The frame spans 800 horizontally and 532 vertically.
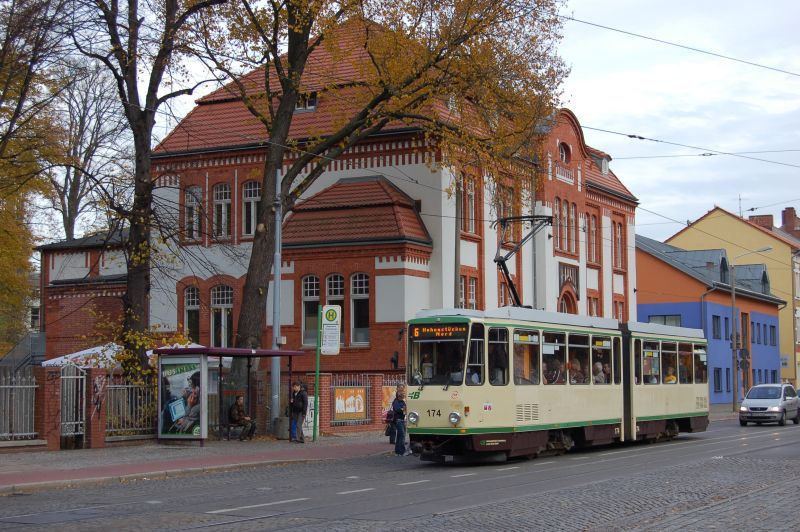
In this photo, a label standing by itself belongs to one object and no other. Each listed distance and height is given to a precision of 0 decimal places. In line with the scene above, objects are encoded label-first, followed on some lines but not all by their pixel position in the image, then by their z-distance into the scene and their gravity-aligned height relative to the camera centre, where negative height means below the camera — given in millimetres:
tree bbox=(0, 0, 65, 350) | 26094 +7025
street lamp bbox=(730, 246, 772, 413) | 54347 +456
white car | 42125 -2504
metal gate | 25203 -1307
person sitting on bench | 28922 -2019
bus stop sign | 28156 +348
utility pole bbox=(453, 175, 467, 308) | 31255 +2317
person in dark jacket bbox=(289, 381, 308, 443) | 28969 -1842
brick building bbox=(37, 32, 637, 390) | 39344 +4180
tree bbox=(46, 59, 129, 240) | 28734 +7330
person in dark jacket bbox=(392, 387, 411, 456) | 25605 -1904
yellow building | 82188 +7073
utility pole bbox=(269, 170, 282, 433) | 29062 +129
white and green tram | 22297 -885
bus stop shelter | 26328 -1114
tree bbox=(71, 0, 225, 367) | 29000 +7114
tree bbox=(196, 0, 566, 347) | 30375 +7727
